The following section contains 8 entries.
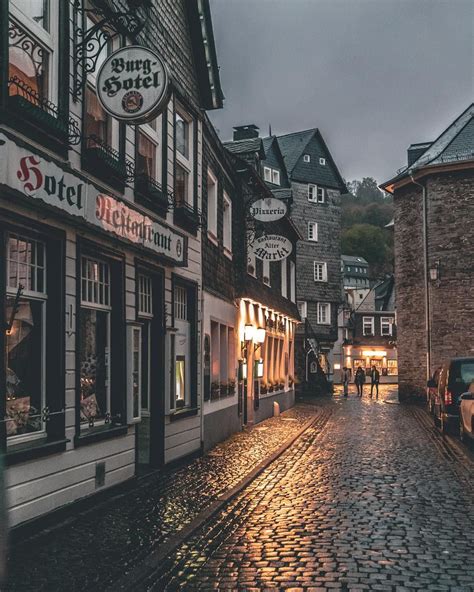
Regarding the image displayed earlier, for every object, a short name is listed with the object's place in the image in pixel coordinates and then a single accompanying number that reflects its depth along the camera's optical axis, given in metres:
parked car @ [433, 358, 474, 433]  19.16
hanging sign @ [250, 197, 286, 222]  21.64
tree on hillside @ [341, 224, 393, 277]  116.25
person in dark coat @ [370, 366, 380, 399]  47.23
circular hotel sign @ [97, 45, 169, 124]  9.78
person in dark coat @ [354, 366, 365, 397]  48.00
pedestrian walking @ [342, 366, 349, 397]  46.08
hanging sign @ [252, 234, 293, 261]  22.47
